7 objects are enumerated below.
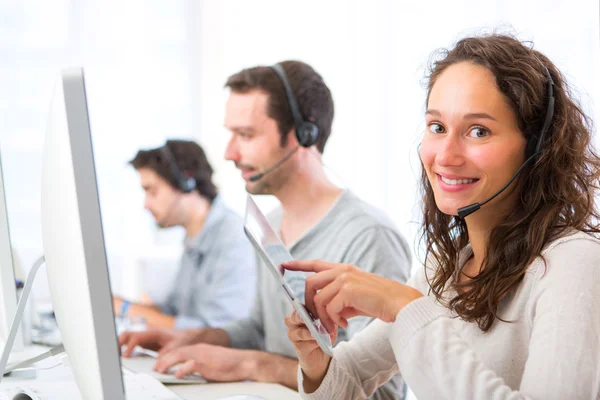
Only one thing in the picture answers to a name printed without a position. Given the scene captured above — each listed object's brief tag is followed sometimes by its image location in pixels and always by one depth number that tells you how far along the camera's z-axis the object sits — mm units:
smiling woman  1405
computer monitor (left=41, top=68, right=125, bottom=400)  1155
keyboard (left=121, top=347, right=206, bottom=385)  1808
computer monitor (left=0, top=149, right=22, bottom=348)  1568
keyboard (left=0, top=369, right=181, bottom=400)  1577
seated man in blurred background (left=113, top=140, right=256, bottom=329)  2777
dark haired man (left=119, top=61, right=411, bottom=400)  2086
